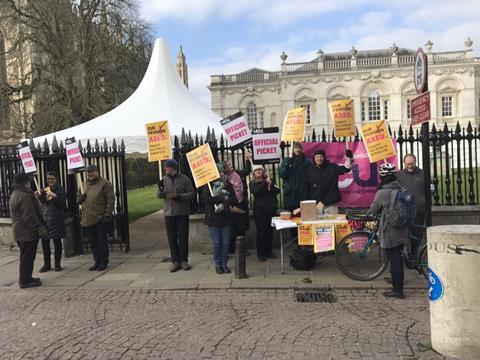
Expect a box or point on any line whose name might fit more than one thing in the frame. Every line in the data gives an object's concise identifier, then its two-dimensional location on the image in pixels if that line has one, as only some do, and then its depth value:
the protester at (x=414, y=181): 7.47
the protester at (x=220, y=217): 7.36
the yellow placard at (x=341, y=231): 7.09
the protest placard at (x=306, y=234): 7.14
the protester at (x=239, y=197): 7.94
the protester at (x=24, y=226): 7.12
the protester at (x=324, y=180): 8.00
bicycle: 6.83
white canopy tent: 10.89
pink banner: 9.03
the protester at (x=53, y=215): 8.11
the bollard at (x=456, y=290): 4.07
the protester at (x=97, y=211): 8.08
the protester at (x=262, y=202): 8.09
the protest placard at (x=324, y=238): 7.00
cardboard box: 7.27
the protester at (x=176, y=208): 7.74
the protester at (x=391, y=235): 6.07
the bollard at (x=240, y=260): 7.17
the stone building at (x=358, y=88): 68.94
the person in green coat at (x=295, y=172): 8.18
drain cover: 6.17
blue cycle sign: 4.24
